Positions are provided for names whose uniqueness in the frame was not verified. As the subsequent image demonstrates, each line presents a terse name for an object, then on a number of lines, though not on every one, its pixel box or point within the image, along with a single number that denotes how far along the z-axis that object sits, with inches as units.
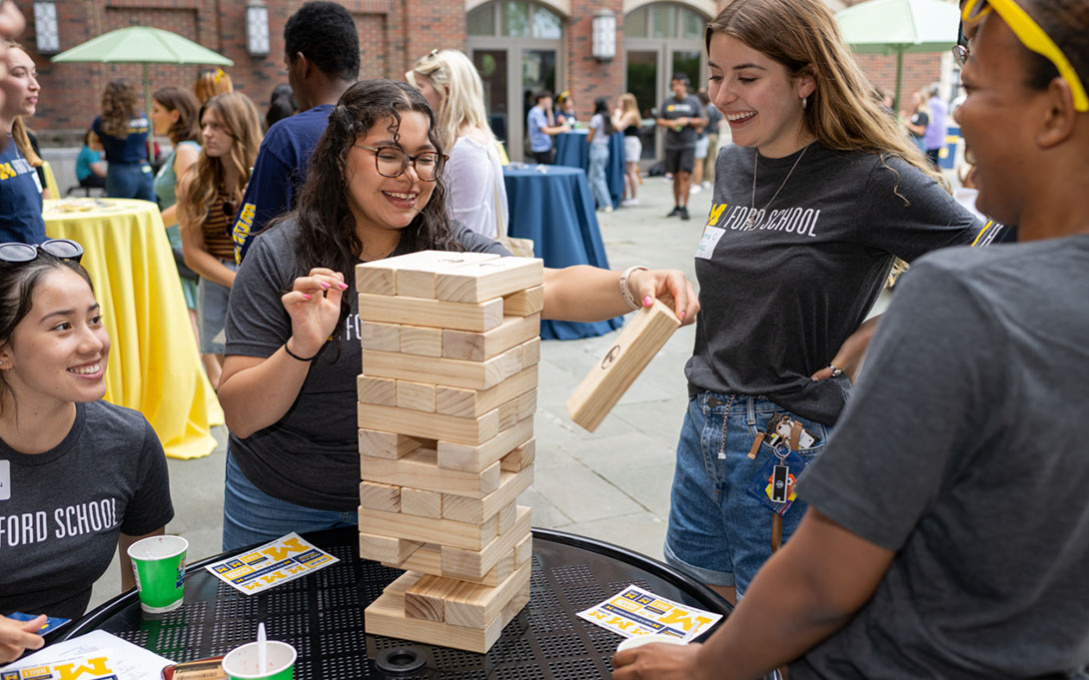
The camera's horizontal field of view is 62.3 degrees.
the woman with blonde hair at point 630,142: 555.5
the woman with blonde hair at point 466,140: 160.4
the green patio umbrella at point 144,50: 350.9
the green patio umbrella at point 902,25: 294.2
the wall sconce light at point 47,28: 531.8
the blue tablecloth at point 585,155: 519.8
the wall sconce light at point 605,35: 695.7
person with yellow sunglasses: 31.9
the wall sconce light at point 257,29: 585.6
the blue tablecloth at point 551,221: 261.1
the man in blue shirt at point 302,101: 114.2
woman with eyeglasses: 72.6
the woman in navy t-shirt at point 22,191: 126.1
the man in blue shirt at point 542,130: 544.7
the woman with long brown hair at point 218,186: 154.3
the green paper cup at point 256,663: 49.1
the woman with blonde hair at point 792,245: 74.8
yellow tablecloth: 163.3
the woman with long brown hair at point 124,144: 293.1
